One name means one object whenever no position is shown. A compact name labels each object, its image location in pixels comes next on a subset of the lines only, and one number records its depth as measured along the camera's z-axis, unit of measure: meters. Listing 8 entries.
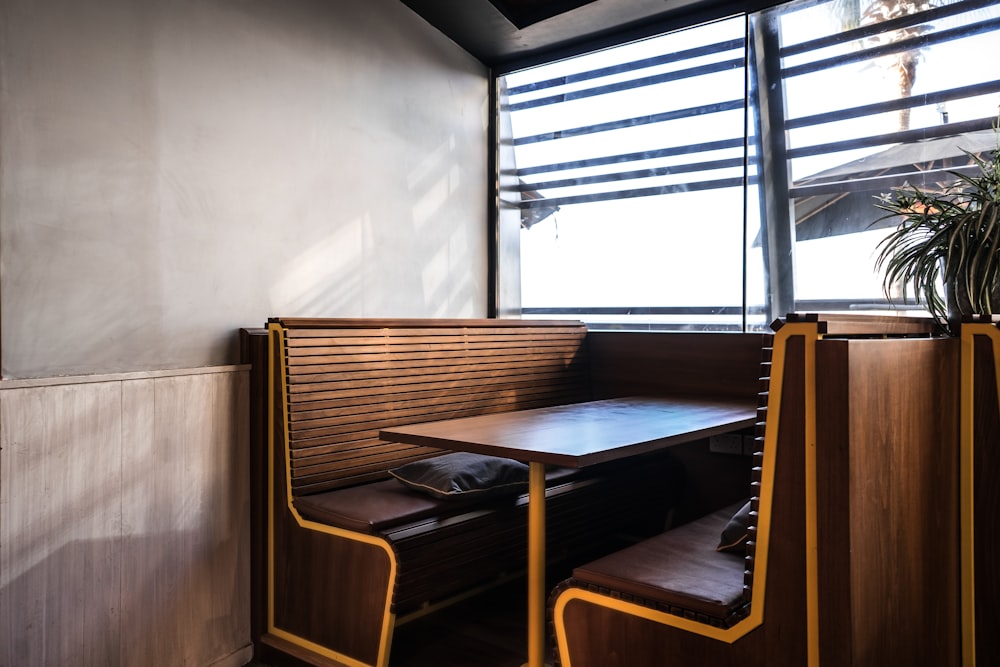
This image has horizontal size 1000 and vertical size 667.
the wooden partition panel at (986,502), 1.78
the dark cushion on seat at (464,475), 2.50
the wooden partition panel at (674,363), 3.43
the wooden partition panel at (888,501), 1.42
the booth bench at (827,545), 1.43
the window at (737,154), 3.15
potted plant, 2.22
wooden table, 1.90
